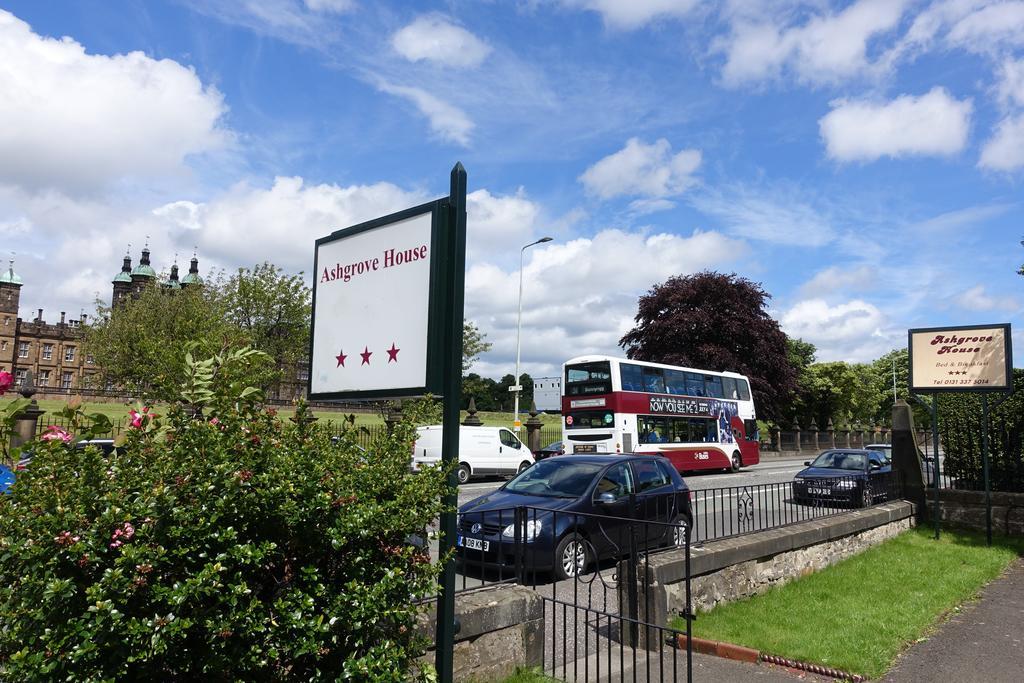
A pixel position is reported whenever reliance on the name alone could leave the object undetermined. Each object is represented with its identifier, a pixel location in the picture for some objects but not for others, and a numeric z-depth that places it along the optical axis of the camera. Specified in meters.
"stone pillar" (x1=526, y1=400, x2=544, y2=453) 34.31
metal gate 6.00
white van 25.94
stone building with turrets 109.31
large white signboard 3.50
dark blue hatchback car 8.63
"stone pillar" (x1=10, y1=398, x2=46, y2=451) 19.86
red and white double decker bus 25.27
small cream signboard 13.92
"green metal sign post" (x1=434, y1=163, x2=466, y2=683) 3.38
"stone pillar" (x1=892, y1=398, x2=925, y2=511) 14.86
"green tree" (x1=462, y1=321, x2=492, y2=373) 54.00
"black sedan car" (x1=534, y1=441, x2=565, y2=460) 29.92
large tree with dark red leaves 49.38
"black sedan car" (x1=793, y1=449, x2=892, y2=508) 11.77
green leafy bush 2.54
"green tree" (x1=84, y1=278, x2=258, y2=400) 49.66
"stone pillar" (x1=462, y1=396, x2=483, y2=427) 31.95
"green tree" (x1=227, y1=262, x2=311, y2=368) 43.78
